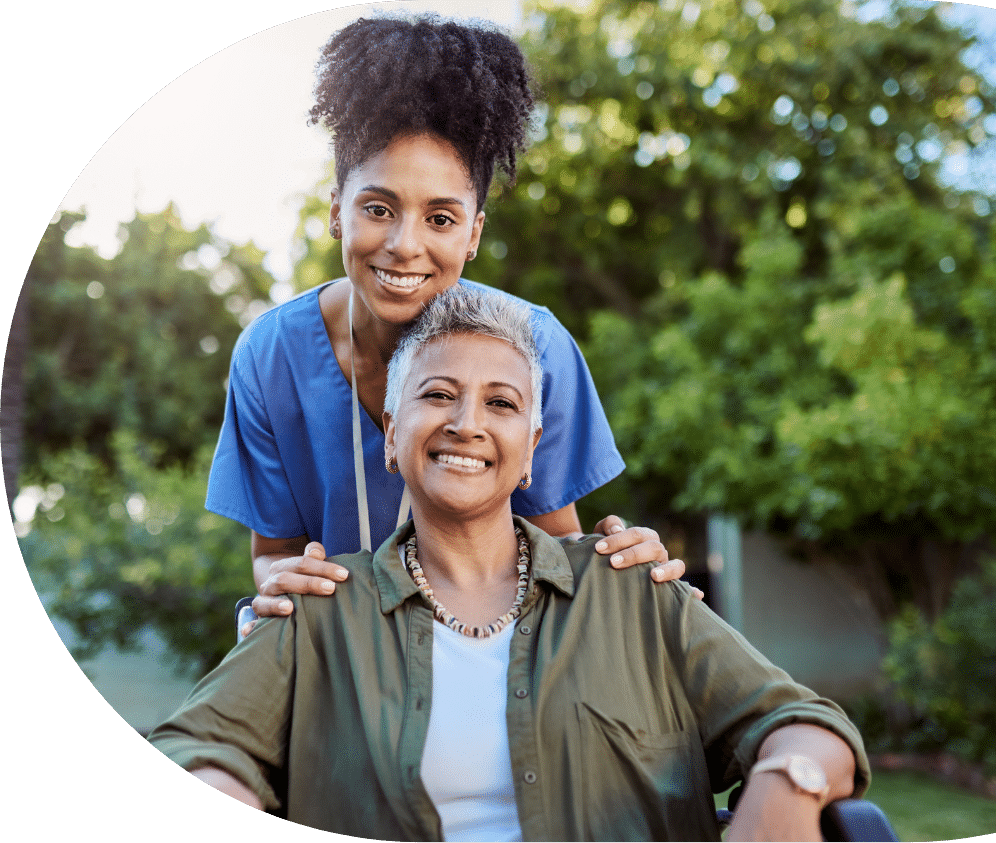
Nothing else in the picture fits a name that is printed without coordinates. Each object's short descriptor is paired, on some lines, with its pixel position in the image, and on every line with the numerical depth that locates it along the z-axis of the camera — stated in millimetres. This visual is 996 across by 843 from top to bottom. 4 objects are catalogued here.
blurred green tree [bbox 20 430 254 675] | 7098
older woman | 1591
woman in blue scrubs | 1871
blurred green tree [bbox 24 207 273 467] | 7888
